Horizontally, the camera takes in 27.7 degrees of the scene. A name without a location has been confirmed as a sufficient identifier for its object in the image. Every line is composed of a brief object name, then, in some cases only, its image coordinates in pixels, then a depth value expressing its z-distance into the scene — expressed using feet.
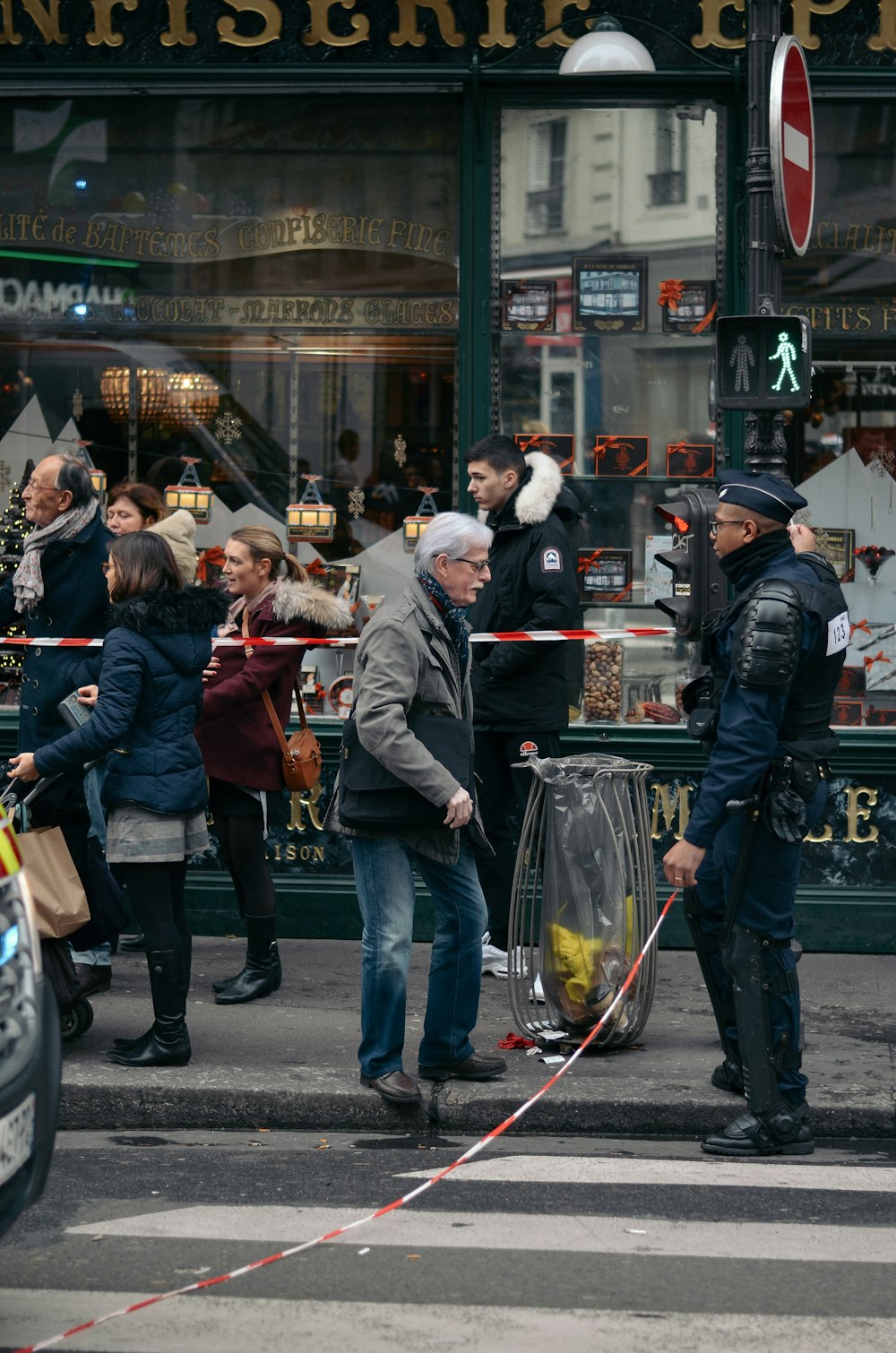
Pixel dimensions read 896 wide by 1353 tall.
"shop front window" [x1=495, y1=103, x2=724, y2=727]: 30.55
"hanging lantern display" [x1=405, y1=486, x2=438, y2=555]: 31.12
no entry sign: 22.43
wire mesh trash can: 21.99
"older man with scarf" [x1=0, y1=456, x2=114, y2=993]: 24.67
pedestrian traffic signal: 22.45
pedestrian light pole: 22.63
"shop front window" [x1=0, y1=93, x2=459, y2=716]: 31.27
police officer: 18.35
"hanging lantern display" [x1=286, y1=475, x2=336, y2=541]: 31.45
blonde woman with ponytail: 24.21
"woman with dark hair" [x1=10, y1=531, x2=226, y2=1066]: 20.85
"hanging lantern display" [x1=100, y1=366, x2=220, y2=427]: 31.73
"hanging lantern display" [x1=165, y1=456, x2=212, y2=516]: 31.35
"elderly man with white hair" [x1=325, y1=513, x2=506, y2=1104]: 19.31
